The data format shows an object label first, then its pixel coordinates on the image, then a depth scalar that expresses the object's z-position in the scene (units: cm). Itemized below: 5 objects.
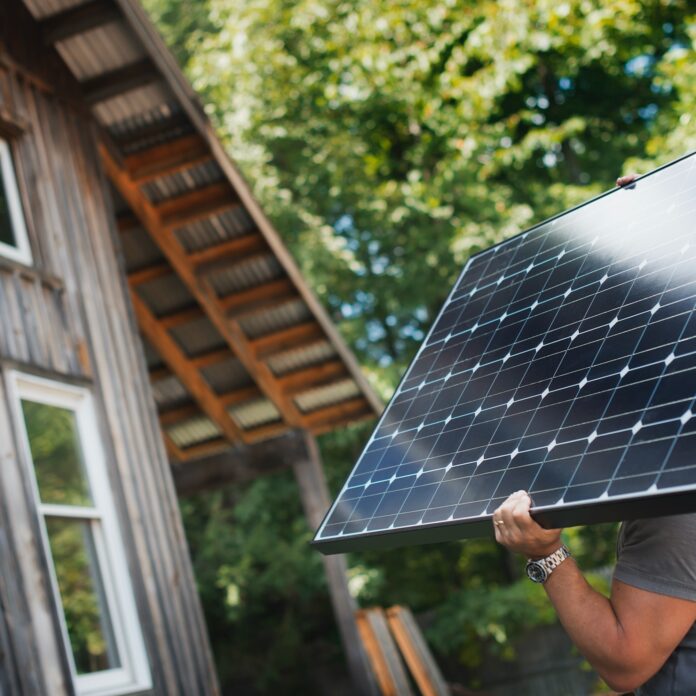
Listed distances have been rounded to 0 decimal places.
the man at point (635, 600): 243
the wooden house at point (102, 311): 641
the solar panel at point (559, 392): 231
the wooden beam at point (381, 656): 1198
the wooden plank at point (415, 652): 1212
